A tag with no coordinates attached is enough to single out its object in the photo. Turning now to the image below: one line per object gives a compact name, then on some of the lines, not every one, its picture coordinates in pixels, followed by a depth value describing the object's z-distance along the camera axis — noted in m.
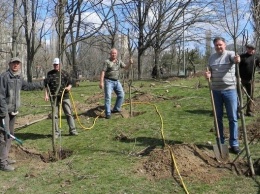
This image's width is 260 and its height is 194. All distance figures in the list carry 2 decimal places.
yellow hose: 4.84
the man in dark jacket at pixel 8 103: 6.06
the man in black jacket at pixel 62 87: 7.89
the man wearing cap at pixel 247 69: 8.83
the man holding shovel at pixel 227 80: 6.13
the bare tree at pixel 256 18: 5.44
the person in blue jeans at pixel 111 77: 9.47
